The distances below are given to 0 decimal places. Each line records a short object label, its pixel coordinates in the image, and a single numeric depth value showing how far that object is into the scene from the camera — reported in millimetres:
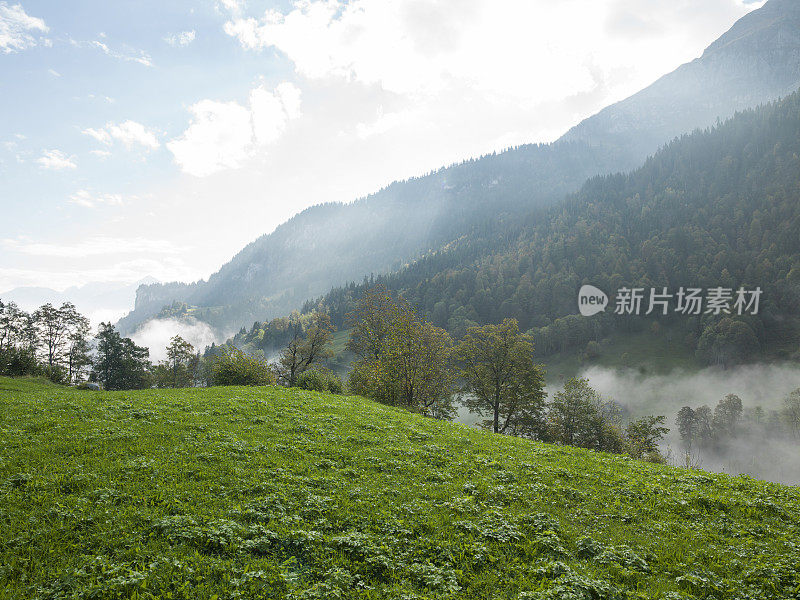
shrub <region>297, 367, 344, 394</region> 48750
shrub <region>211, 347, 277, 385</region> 50562
